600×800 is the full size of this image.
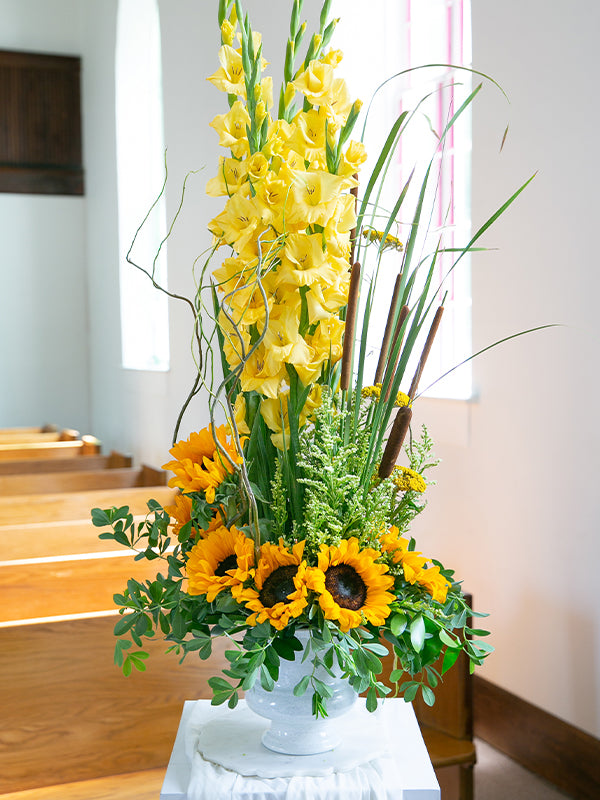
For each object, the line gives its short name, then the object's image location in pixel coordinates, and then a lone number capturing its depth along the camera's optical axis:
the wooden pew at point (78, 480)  4.71
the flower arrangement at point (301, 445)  1.01
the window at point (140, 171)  6.77
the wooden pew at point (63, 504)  3.76
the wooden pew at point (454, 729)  2.40
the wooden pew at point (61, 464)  5.17
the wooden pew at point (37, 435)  6.40
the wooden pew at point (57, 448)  5.80
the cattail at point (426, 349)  1.12
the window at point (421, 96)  3.54
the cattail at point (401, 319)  1.12
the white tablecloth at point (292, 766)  1.08
